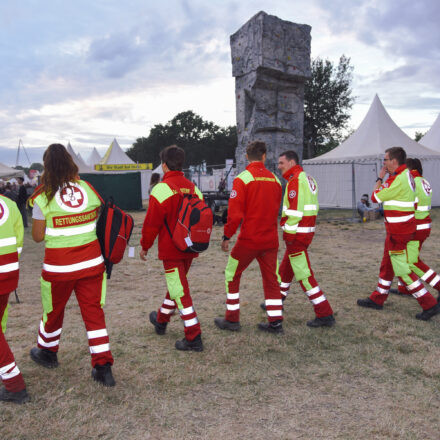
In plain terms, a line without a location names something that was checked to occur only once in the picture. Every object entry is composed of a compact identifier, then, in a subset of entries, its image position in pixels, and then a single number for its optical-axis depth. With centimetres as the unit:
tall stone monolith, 1063
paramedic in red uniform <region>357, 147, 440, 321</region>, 465
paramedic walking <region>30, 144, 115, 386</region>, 308
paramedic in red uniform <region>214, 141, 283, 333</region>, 410
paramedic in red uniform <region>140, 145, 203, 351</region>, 370
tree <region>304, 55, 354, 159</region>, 3369
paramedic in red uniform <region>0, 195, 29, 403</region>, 295
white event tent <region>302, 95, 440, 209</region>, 1759
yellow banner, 2873
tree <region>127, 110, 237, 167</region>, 6156
